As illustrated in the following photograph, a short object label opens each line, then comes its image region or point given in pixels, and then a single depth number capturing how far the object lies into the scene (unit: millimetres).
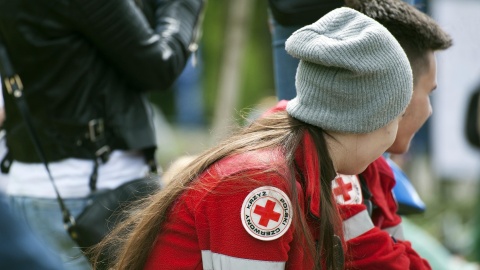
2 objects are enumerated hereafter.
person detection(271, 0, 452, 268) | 5504
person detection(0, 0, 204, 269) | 6059
